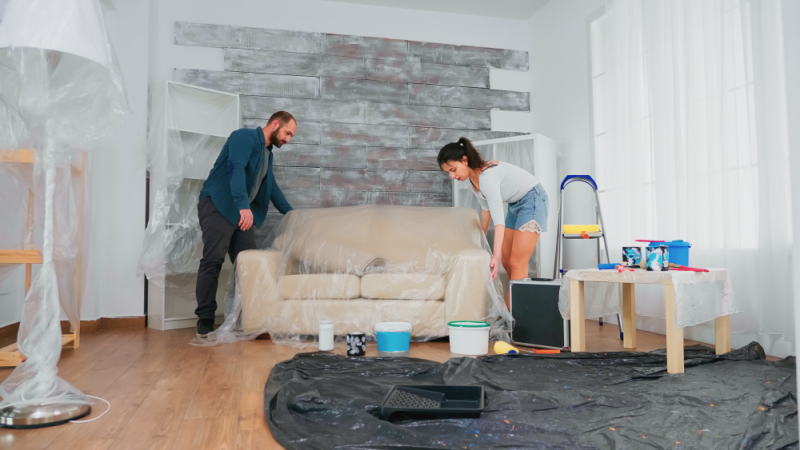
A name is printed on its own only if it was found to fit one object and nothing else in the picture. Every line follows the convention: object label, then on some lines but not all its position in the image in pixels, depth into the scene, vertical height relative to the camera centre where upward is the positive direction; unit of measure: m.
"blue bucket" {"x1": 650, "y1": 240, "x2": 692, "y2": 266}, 2.18 -0.04
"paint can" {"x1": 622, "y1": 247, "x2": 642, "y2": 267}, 2.13 -0.05
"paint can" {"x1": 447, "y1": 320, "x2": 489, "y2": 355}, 2.44 -0.43
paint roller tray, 1.37 -0.42
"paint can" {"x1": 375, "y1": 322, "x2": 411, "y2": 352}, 2.49 -0.43
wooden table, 1.91 -0.32
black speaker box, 2.59 -0.35
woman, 2.88 +0.27
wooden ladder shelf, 1.54 -0.03
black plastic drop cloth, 1.23 -0.45
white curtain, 2.28 +0.48
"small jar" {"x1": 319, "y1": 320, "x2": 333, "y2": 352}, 2.54 -0.43
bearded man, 2.88 +0.28
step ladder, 2.93 +0.06
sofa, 2.78 -0.23
